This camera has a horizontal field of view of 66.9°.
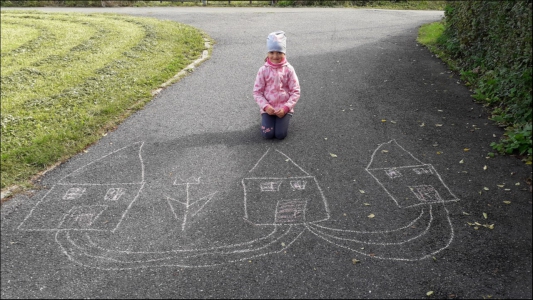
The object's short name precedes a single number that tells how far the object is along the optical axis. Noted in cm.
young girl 557
